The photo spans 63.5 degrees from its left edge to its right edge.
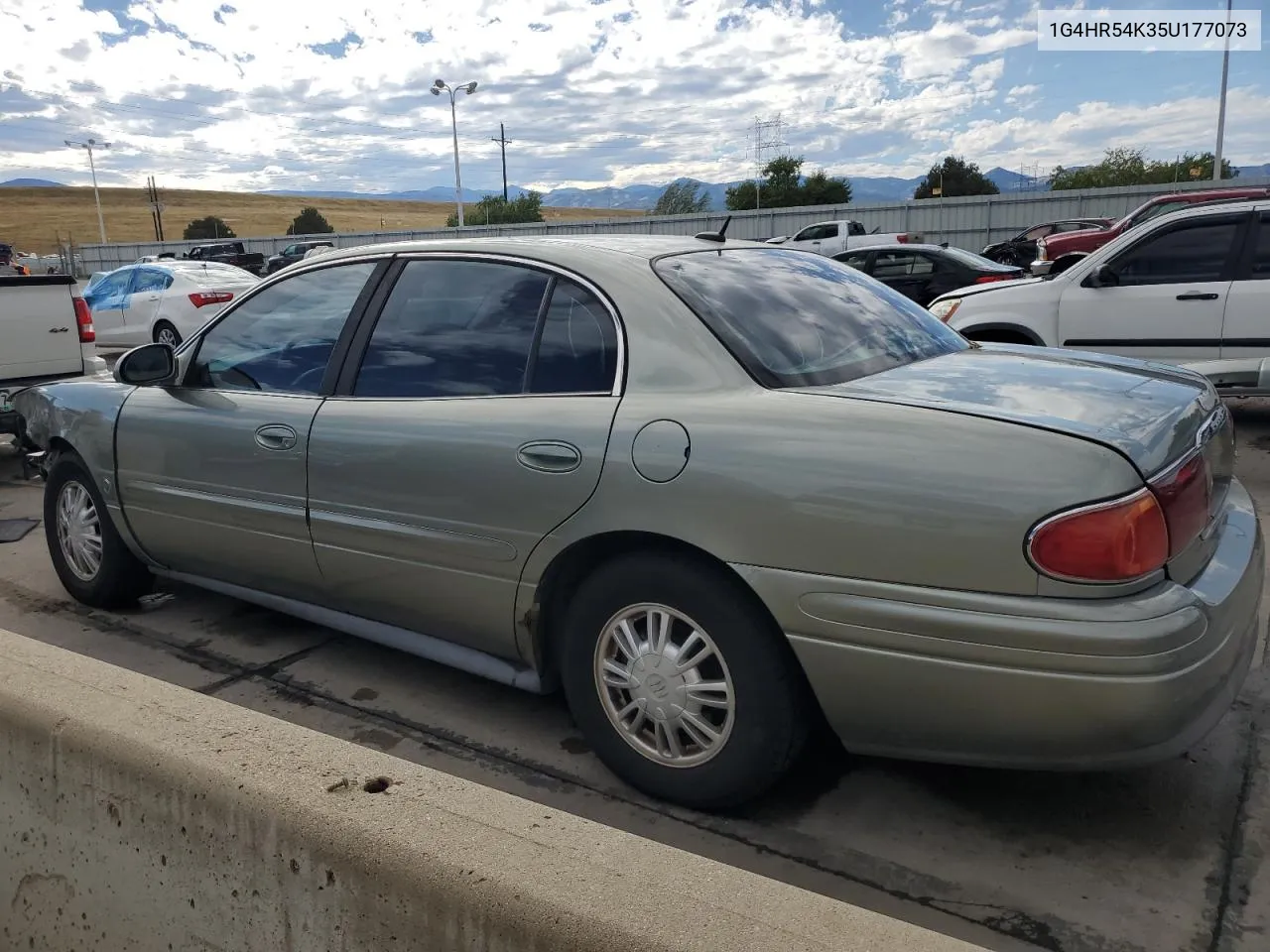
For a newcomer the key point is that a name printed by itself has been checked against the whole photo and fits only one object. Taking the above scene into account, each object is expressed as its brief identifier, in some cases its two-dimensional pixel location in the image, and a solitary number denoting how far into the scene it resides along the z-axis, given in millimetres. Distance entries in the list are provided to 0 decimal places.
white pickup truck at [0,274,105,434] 7367
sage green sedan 2264
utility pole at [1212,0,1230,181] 35503
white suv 7121
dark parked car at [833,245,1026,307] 13031
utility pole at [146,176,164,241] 76212
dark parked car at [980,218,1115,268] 23109
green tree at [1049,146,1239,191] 56494
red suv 16859
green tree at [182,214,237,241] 73688
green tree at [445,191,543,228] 72312
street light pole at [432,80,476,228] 42591
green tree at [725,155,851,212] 68062
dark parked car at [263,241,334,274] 31041
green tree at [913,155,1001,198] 70062
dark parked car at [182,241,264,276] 34375
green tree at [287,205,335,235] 77875
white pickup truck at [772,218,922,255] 25875
